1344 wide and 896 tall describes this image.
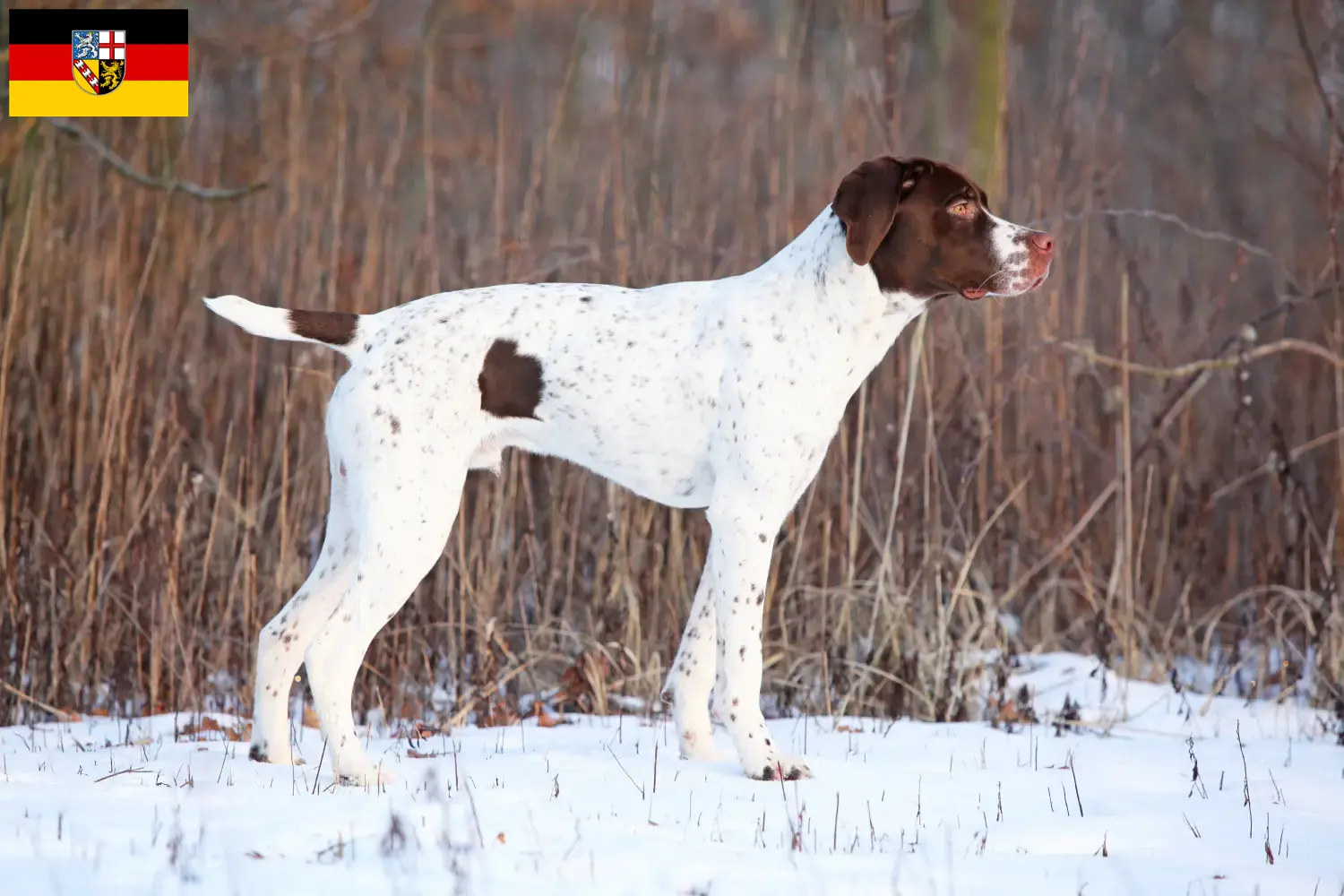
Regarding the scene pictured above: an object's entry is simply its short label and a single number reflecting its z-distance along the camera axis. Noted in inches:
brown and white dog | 305.4
